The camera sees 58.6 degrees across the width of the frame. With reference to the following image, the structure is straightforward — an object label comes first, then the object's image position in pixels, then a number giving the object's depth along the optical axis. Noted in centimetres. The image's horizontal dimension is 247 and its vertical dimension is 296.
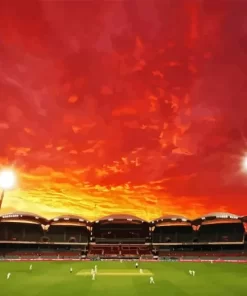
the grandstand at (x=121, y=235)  6689
